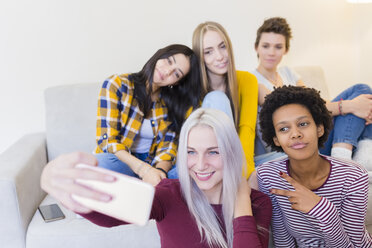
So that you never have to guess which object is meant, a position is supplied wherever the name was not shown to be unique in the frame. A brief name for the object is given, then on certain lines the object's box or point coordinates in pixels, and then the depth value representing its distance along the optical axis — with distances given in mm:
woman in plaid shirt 1804
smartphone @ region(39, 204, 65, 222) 1642
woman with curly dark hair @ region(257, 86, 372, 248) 1312
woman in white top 1974
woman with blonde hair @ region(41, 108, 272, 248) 1174
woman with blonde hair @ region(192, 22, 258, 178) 1921
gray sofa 1569
